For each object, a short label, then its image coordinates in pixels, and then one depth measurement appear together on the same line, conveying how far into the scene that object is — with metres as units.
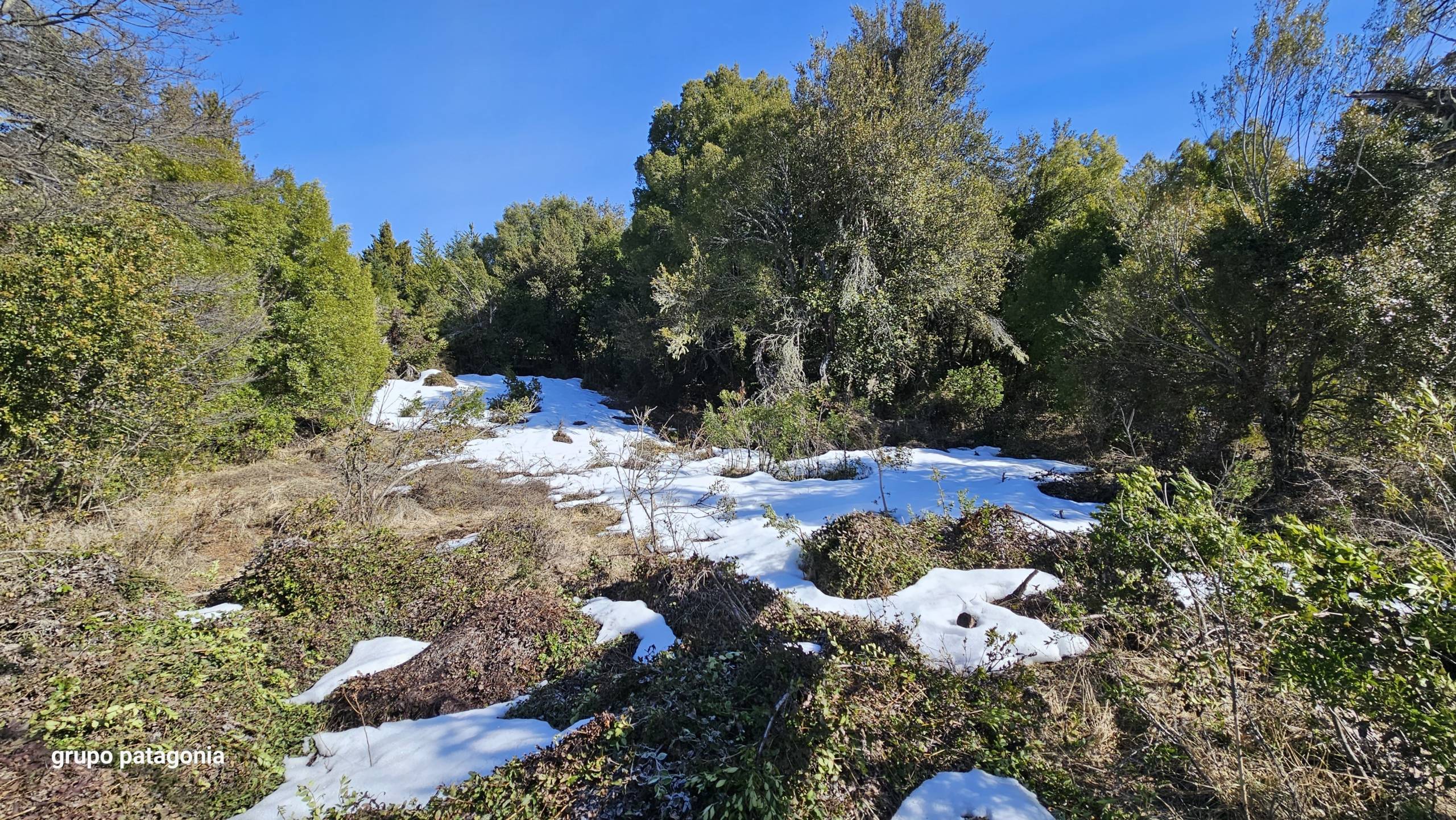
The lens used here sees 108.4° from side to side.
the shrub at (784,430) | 7.94
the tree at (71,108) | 5.34
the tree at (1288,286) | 4.90
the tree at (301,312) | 8.67
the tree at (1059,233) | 10.46
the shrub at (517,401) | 10.86
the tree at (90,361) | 4.66
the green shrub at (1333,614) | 1.50
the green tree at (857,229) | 10.76
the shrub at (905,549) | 3.91
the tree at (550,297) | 22.09
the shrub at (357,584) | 3.71
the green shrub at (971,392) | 10.48
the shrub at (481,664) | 2.96
